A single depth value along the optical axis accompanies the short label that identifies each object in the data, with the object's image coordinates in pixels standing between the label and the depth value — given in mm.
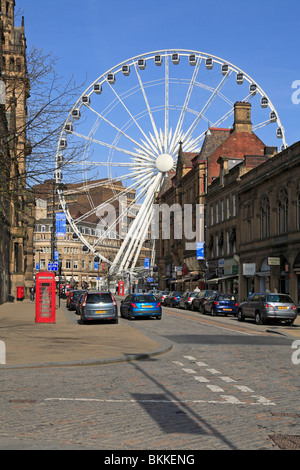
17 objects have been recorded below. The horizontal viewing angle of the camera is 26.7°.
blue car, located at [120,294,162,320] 32688
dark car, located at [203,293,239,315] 38250
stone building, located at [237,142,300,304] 41531
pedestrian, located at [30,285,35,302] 64500
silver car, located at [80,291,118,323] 28391
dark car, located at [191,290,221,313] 42344
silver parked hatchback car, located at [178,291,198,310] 48625
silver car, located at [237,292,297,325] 29125
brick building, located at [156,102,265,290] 70188
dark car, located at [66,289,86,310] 44688
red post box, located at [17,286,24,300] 58875
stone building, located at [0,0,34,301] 18891
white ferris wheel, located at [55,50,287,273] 61562
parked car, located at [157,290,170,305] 59444
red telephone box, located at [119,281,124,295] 91144
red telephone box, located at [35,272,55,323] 29719
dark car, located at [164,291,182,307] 53994
